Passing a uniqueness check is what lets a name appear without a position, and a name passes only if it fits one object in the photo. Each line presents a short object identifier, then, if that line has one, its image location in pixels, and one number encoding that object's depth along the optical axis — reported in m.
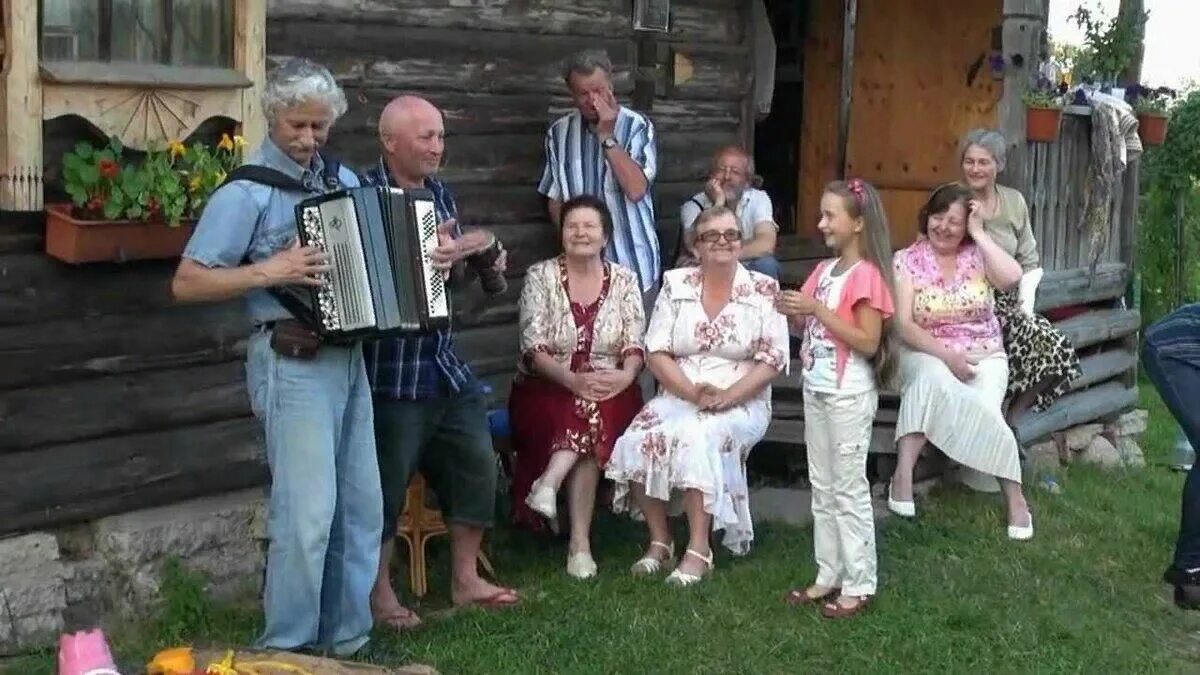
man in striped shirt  6.19
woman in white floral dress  5.64
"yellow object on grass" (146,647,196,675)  3.94
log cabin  4.61
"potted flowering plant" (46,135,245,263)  4.50
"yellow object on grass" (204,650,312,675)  3.93
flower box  4.49
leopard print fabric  6.94
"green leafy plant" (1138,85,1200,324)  13.12
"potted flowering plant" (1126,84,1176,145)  8.78
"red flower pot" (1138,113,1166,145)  8.77
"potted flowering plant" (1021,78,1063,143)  7.54
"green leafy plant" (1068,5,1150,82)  8.55
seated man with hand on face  6.95
